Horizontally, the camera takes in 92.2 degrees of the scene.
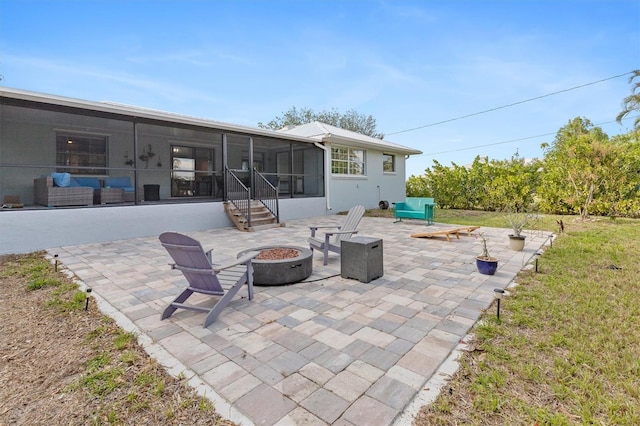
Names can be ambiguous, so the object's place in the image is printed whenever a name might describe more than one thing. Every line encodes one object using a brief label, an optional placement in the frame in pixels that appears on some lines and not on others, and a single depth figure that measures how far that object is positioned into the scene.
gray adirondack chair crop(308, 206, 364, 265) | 5.18
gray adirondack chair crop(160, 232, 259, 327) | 2.90
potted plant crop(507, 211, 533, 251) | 6.07
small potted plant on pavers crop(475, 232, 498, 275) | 4.53
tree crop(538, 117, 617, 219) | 10.02
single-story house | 6.96
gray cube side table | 4.21
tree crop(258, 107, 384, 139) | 32.28
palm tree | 17.34
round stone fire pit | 4.09
